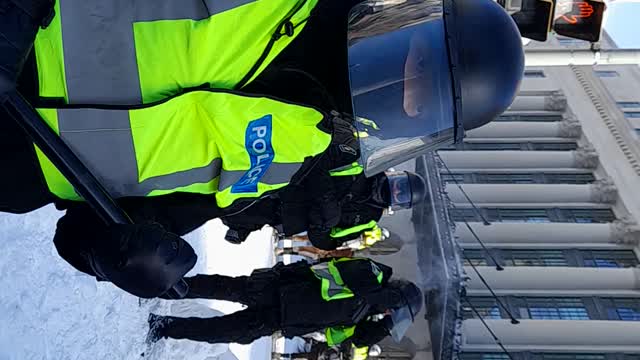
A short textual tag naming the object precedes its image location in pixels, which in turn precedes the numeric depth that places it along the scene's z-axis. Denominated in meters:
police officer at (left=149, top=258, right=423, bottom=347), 5.07
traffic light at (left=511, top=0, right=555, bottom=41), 5.36
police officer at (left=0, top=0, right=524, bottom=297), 1.97
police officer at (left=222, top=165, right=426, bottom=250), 4.82
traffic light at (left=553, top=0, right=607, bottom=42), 5.38
